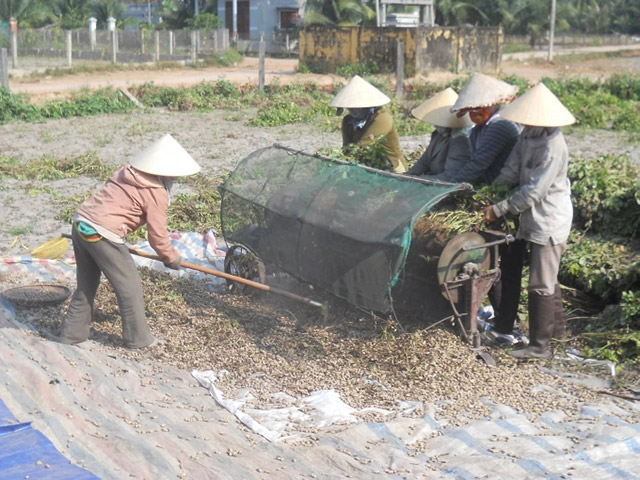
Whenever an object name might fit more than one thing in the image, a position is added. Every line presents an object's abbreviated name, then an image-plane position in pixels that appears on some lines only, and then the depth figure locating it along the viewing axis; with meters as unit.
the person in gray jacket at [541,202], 5.63
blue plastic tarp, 3.98
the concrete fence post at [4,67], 16.92
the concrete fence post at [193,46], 30.70
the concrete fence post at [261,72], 19.46
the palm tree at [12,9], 38.59
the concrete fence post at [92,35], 29.52
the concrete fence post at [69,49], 26.58
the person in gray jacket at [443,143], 6.58
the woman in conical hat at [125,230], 5.61
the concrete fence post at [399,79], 19.92
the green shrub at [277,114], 16.05
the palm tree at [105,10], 41.44
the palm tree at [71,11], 42.49
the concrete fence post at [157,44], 29.27
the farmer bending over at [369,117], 7.51
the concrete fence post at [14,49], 26.28
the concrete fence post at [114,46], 28.17
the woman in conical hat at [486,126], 6.20
